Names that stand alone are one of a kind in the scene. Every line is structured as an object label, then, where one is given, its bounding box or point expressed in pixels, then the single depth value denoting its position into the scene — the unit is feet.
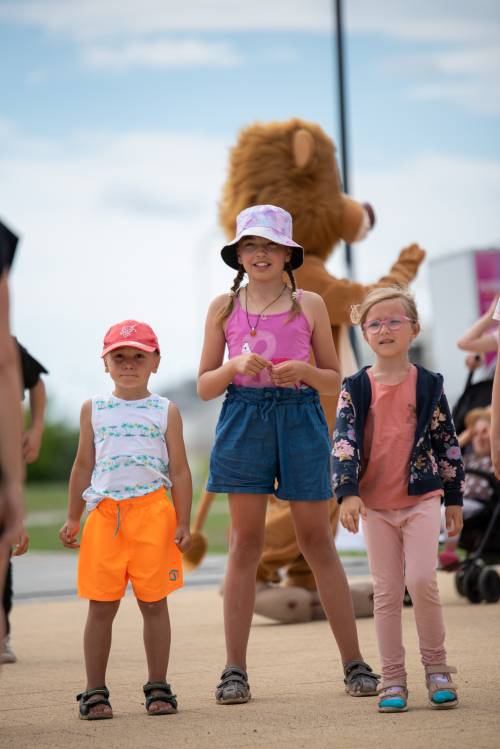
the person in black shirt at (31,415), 39.55
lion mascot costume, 46.63
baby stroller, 52.16
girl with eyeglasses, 29.50
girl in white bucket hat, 32.05
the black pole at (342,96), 92.28
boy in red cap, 30.39
